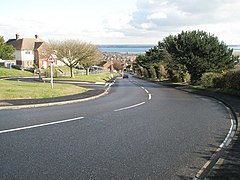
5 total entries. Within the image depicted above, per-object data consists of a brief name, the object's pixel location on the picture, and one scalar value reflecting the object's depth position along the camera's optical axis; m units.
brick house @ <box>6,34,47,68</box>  77.25
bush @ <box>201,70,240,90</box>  20.32
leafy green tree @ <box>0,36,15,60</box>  66.33
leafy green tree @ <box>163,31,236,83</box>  33.69
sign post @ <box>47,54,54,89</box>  19.35
